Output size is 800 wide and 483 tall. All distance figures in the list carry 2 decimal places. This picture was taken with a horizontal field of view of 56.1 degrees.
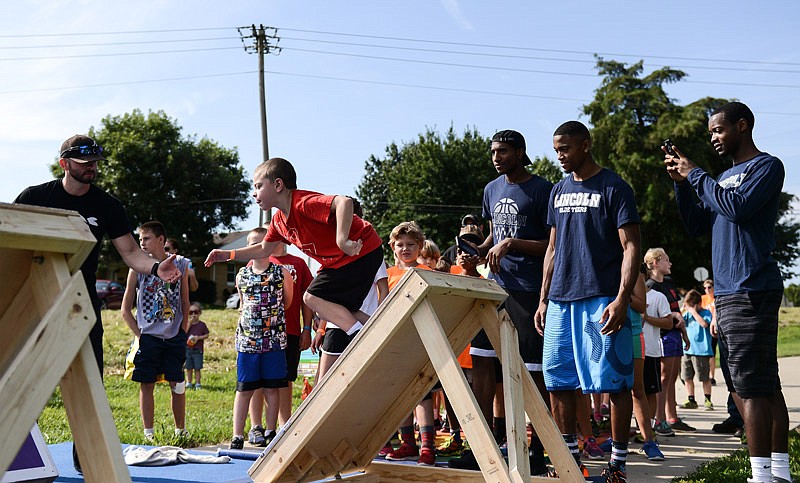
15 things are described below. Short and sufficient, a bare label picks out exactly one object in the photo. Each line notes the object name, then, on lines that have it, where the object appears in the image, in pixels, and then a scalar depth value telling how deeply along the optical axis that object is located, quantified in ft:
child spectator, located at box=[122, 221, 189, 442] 21.08
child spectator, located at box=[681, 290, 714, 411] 33.45
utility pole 97.26
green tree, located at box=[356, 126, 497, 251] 137.18
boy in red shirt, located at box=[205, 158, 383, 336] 16.01
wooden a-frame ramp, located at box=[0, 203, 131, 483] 7.20
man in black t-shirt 15.26
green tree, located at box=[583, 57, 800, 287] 119.96
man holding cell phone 13.93
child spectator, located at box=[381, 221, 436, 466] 18.49
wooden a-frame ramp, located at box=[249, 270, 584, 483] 11.07
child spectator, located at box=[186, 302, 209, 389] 41.05
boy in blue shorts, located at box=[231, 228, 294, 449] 20.86
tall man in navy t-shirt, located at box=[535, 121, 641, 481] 14.57
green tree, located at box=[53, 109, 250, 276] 148.46
